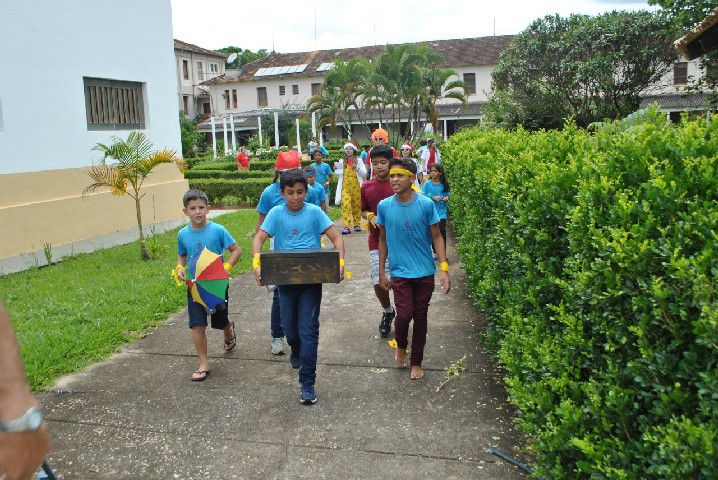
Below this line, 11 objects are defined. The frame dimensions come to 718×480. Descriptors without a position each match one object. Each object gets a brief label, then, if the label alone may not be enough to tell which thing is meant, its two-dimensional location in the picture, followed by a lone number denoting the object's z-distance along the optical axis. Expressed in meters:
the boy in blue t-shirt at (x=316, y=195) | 6.66
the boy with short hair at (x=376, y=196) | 6.44
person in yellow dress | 11.25
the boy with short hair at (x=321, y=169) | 12.62
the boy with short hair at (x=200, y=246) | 5.32
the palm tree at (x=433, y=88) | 31.02
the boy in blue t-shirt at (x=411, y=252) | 5.18
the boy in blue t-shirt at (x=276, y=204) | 5.86
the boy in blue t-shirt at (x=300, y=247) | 4.78
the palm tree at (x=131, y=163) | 10.27
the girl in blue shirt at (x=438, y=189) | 9.43
